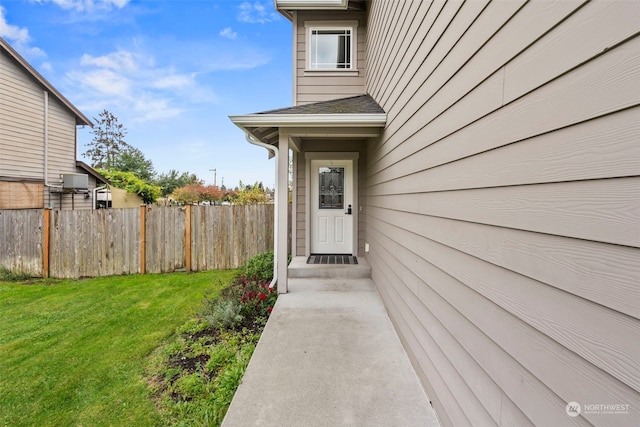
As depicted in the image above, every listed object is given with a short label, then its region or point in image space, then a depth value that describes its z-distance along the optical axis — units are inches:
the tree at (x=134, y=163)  1182.9
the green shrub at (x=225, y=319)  146.0
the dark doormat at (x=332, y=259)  224.2
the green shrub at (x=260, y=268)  219.1
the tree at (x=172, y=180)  1120.4
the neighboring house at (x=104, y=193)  490.6
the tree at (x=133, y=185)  669.8
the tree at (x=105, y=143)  1195.9
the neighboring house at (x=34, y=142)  364.2
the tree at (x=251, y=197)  441.4
